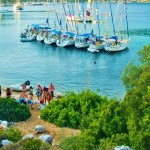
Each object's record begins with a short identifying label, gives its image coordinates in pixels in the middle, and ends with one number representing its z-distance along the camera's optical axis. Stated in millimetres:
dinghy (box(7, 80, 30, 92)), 31922
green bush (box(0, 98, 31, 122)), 21953
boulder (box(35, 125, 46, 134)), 20031
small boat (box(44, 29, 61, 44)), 68688
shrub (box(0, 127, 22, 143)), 16227
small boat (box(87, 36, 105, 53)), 59806
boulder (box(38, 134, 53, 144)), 17981
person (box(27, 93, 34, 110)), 25102
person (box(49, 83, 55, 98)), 27998
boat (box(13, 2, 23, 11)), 163500
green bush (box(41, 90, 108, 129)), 21422
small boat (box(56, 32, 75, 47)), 65000
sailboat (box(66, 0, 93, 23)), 106188
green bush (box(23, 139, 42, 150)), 13453
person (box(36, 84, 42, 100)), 28438
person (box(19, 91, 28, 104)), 24984
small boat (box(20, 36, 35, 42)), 73812
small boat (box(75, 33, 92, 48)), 62631
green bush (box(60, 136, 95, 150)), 14531
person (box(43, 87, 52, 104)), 26259
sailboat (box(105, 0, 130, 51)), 59469
